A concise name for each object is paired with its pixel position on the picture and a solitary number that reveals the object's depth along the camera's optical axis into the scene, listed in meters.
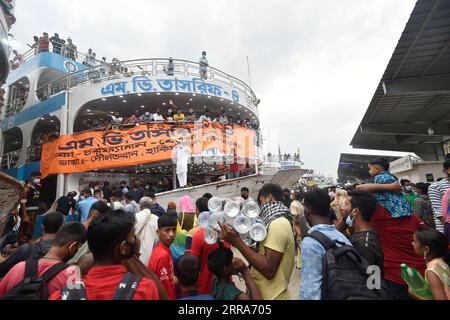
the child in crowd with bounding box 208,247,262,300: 1.65
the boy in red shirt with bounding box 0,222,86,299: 1.55
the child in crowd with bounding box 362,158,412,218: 2.28
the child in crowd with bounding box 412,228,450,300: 1.76
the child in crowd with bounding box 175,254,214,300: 1.68
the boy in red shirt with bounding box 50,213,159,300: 1.26
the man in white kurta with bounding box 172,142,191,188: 9.05
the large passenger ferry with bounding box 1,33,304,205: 10.64
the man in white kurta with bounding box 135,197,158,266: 2.82
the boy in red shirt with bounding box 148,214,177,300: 2.10
